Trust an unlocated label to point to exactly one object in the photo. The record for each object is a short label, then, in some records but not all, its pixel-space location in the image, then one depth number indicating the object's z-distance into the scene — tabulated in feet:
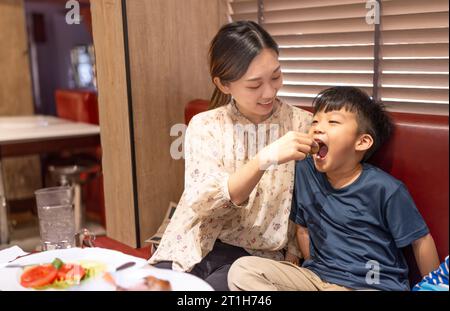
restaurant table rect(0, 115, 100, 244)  8.82
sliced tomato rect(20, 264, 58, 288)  3.66
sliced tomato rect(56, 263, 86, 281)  3.70
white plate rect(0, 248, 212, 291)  3.59
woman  4.12
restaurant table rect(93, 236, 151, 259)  5.37
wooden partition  5.32
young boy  3.95
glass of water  4.91
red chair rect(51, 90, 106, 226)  10.61
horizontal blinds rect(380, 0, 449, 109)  4.02
